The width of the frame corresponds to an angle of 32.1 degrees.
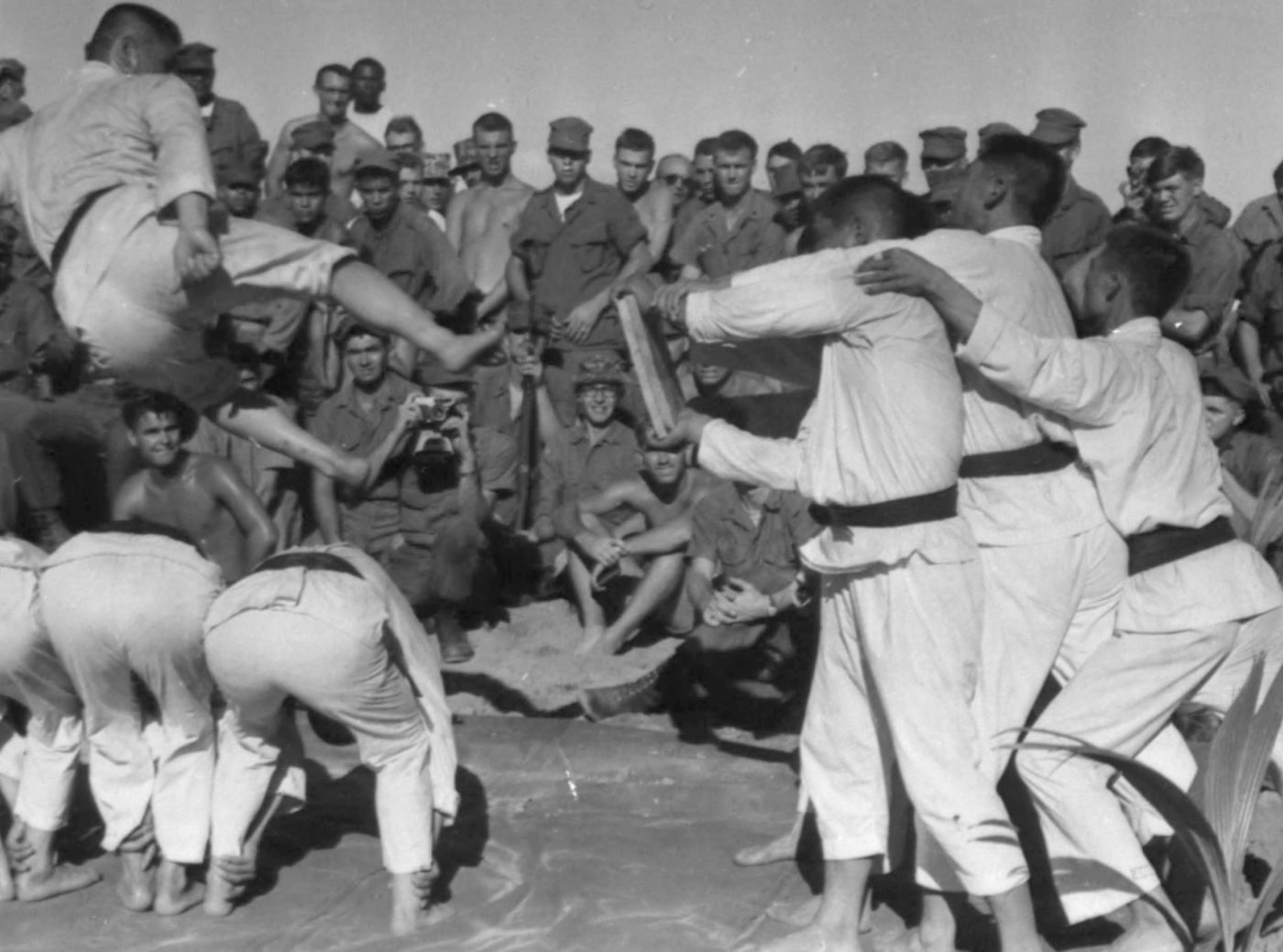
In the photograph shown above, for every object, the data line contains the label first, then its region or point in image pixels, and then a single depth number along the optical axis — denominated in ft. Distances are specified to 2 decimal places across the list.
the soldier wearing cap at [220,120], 34.63
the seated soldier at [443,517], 28.55
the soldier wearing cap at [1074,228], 29.32
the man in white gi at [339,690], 19.10
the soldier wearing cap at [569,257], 31.32
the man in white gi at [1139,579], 18.20
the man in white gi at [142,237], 19.90
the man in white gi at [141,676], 19.79
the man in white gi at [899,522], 17.84
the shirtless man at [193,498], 23.95
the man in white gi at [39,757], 20.63
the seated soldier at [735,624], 25.79
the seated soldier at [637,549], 27.68
